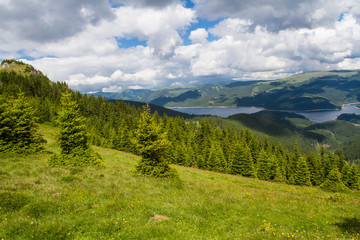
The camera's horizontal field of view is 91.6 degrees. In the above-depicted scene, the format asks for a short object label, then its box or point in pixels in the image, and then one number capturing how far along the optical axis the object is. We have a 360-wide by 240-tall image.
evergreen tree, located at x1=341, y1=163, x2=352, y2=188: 48.72
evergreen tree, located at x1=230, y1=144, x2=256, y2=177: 53.22
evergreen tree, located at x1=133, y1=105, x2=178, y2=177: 18.84
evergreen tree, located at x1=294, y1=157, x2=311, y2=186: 52.53
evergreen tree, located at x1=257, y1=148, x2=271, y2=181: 52.94
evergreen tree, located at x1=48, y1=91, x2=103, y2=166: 19.27
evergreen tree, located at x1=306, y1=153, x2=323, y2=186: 57.12
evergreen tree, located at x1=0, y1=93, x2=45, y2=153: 20.06
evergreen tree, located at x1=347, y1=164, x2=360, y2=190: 47.62
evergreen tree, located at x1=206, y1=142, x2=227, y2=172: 55.72
